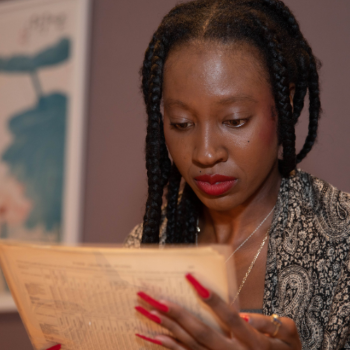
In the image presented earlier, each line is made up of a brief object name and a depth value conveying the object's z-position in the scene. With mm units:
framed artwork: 1801
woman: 886
